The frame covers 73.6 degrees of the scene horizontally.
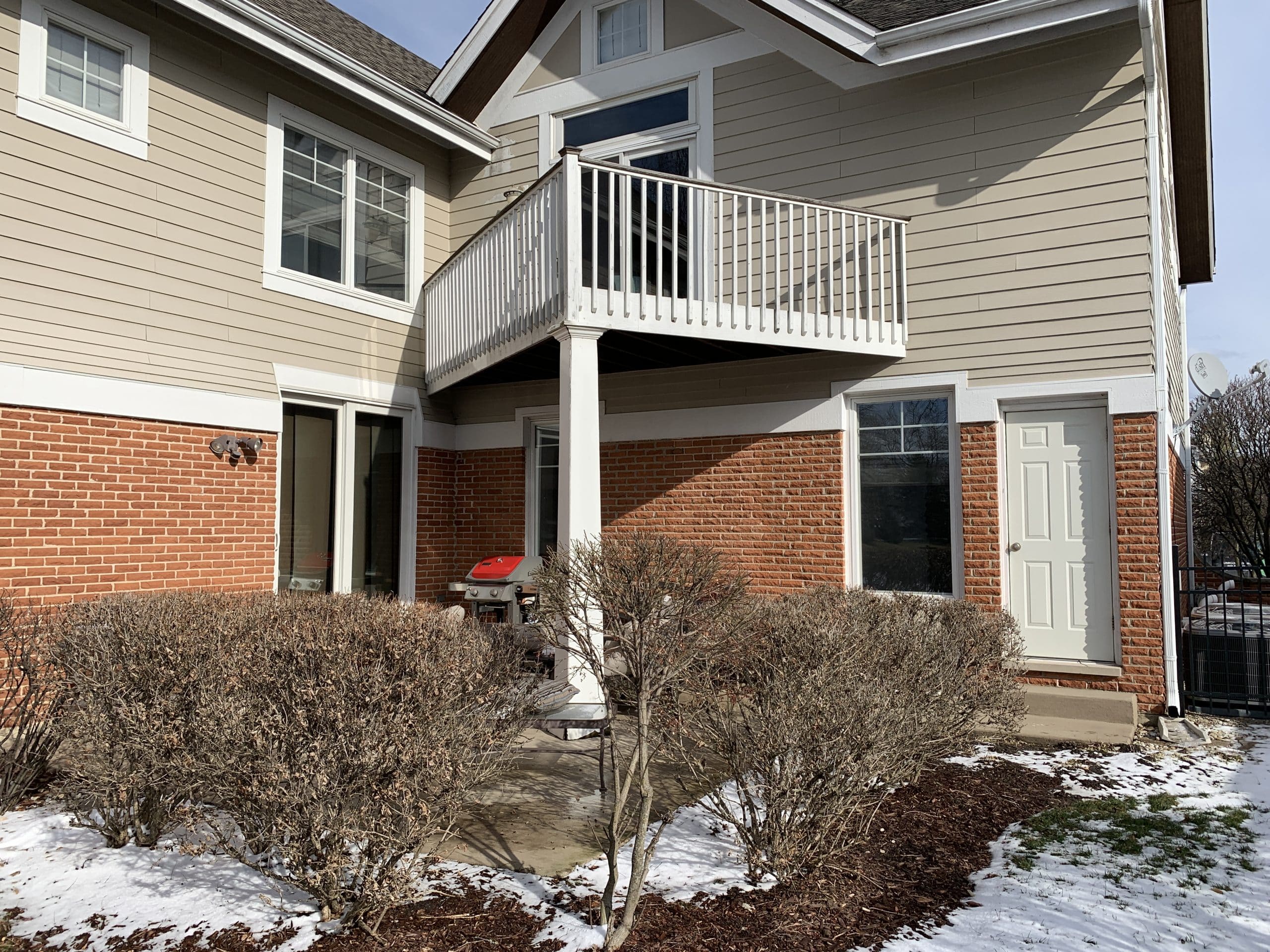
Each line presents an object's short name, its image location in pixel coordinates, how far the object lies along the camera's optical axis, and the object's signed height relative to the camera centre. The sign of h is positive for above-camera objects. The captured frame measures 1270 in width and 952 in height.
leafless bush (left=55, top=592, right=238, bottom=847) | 3.98 -0.92
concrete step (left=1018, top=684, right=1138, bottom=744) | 6.47 -1.56
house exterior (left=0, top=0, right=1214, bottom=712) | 6.91 +2.02
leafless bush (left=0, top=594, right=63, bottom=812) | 4.63 -1.04
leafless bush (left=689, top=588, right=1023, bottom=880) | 3.76 -0.96
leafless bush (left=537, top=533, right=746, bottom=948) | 3.44 -0.43
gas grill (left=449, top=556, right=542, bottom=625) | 8.88 -0.66
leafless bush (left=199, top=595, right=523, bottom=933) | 3.25 -0.91
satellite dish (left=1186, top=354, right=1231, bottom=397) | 10.11 +1.76
